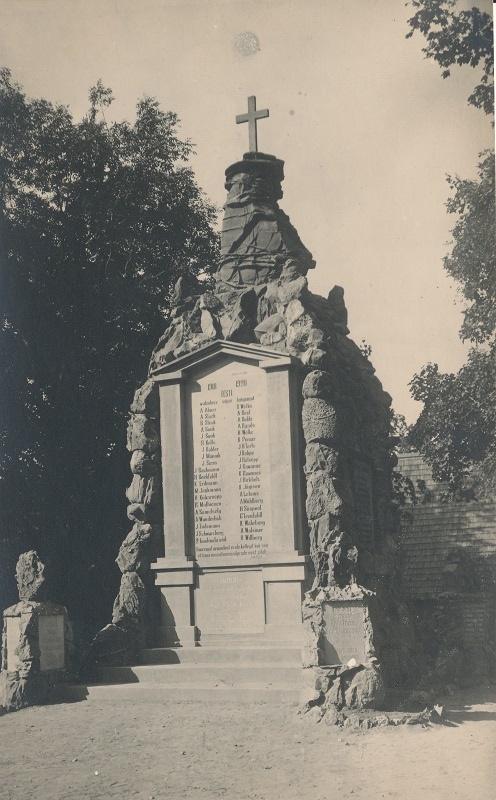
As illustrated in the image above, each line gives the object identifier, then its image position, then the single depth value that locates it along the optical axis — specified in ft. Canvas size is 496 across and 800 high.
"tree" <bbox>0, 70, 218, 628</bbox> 60.70
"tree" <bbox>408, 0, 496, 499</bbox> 39.24
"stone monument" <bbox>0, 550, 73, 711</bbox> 37.32
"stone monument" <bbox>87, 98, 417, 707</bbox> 39.27
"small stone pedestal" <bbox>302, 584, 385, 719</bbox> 32.09
